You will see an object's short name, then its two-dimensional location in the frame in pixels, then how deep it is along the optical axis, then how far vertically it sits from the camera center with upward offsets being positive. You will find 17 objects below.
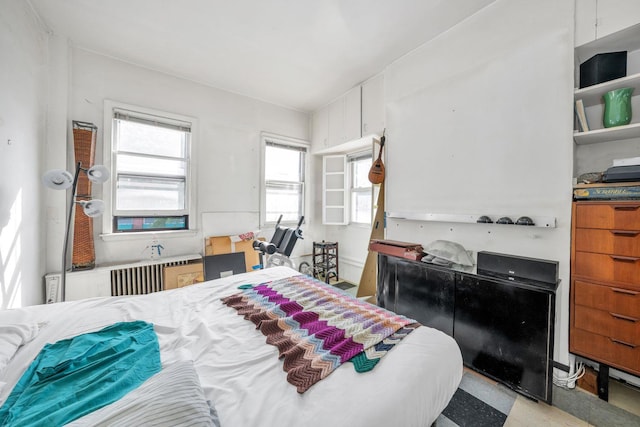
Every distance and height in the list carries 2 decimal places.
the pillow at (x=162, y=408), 0.64 -0.56
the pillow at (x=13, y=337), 1.00 -0.59
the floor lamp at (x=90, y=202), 2.34 +0.07
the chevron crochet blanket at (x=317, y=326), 1.03 -0.62
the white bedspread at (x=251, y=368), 0.82 -0.66
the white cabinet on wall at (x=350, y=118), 3.35 +1.49
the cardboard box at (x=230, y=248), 3.56 -0.56
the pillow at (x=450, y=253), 2.14 -0.36
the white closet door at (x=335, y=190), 4.34 +0.40
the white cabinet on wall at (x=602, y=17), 1.62 +1.38
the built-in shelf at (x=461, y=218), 1.91 -0.04
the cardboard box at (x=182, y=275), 3.10 -0.85
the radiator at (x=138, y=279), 2.86 -0.85
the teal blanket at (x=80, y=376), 0.75 -0.63
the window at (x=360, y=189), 4.11 +0.41
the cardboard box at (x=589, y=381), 1.71 -1.19
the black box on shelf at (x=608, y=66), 1.70 +1.05
